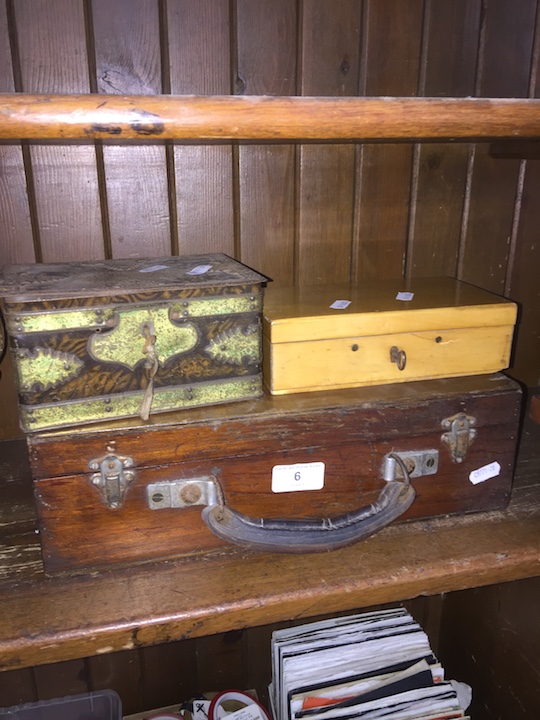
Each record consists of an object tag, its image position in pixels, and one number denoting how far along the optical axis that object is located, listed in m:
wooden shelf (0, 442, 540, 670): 0.68
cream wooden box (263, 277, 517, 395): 0.80
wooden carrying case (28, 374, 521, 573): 0.72
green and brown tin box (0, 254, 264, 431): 0.69
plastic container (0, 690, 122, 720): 1.11
